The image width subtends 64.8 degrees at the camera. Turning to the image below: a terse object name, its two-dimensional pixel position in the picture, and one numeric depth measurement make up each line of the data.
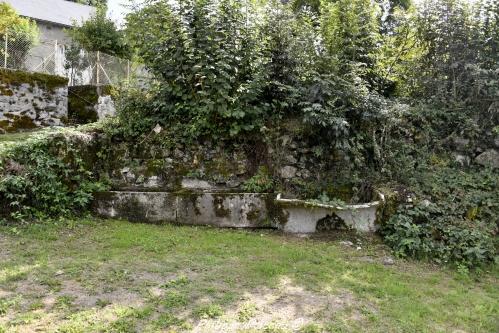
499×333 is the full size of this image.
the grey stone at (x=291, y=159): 6.50
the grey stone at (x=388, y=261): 5.01
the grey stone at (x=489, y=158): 7.04
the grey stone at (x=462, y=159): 7.13
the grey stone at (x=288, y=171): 6.43
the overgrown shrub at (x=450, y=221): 5.30
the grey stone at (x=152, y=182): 6.38
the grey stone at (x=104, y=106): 10.09
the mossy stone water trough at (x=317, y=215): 5.79
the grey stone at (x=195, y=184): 6.34
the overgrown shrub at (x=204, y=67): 6.18
